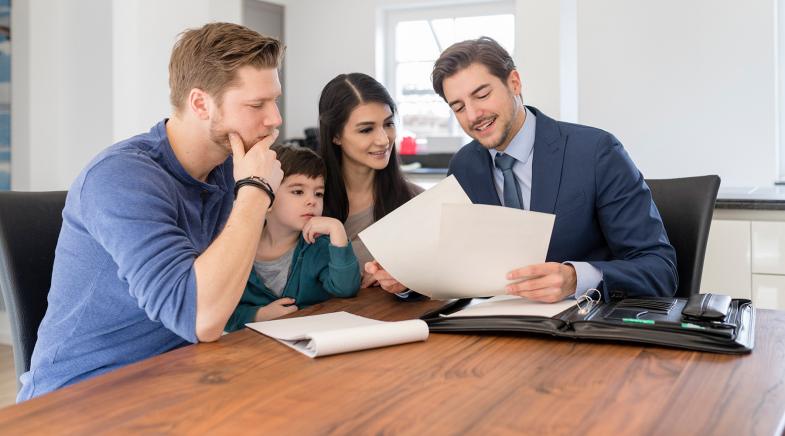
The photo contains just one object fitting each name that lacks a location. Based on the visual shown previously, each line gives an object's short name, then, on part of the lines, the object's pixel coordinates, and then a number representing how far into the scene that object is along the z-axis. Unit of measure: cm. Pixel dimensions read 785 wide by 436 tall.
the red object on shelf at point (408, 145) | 560
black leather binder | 112
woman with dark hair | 212
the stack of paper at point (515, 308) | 130
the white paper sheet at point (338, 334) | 113
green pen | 114
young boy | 169
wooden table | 84
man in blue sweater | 122
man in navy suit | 175
